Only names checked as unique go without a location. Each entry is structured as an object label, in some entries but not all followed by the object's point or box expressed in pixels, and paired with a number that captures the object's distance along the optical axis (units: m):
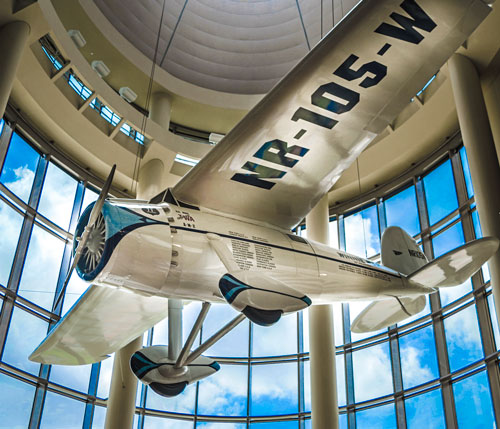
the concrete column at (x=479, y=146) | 11.63
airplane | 6.65
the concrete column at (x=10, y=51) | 11.38
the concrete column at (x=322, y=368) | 14.35
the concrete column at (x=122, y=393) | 14.00
